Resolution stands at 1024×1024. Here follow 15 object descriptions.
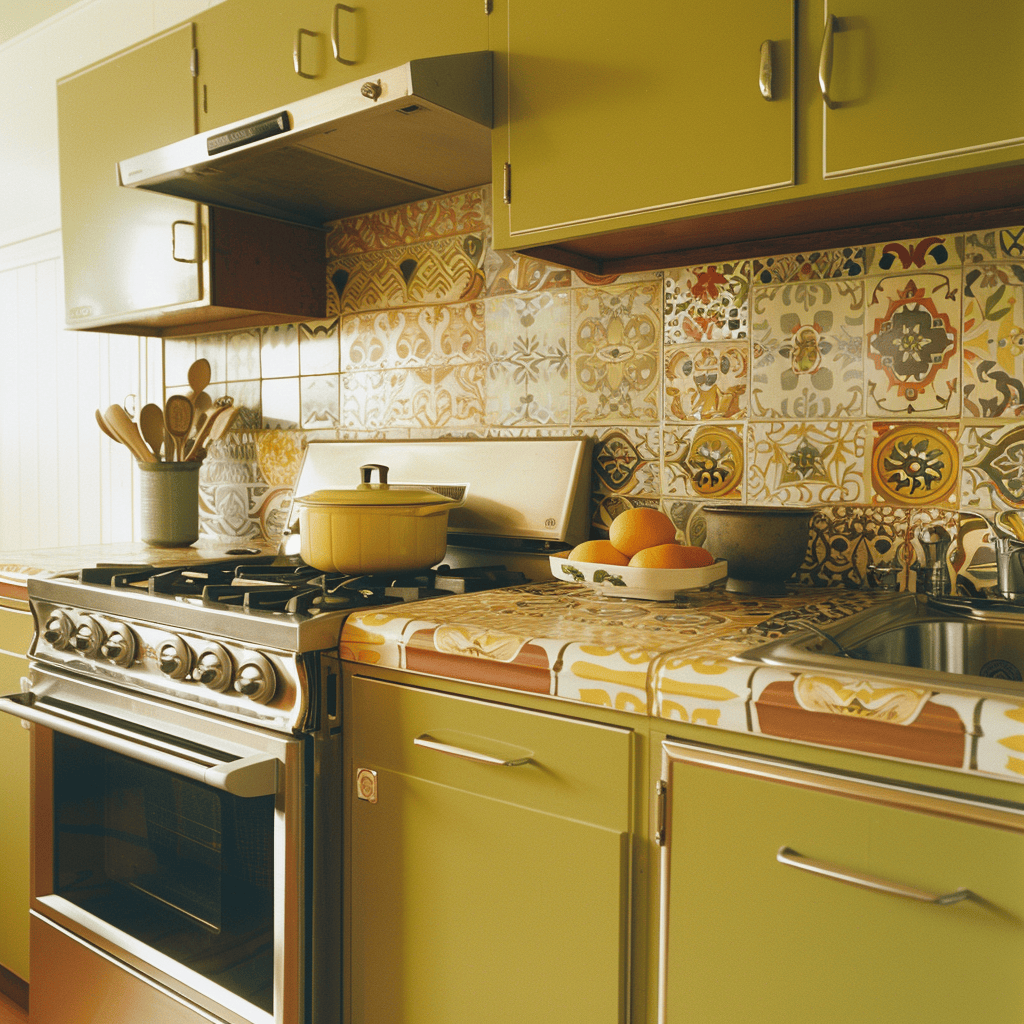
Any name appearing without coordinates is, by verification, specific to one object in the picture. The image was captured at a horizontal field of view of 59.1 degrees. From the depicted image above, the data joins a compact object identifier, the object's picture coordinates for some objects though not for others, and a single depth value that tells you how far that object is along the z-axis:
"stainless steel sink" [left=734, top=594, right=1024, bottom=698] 1.14
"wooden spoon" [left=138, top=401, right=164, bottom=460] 2.30
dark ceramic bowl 1.41
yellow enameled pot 1.51
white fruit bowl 1.33
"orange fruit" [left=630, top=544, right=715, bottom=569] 1.35
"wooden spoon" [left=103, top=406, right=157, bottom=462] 2.27
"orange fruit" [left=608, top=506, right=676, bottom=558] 1.43
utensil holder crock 2.26
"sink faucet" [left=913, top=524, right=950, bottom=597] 1.36
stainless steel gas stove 1.25
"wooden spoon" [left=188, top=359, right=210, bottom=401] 2.46
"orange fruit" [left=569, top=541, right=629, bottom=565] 1.41
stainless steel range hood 1.42
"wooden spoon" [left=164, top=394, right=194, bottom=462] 2.31
